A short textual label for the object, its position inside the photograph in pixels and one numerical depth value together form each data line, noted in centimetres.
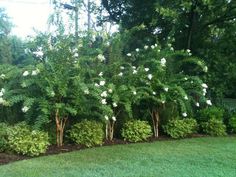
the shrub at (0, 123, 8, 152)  390
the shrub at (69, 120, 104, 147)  436
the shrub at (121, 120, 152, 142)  476
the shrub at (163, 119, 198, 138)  510
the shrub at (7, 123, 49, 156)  383
